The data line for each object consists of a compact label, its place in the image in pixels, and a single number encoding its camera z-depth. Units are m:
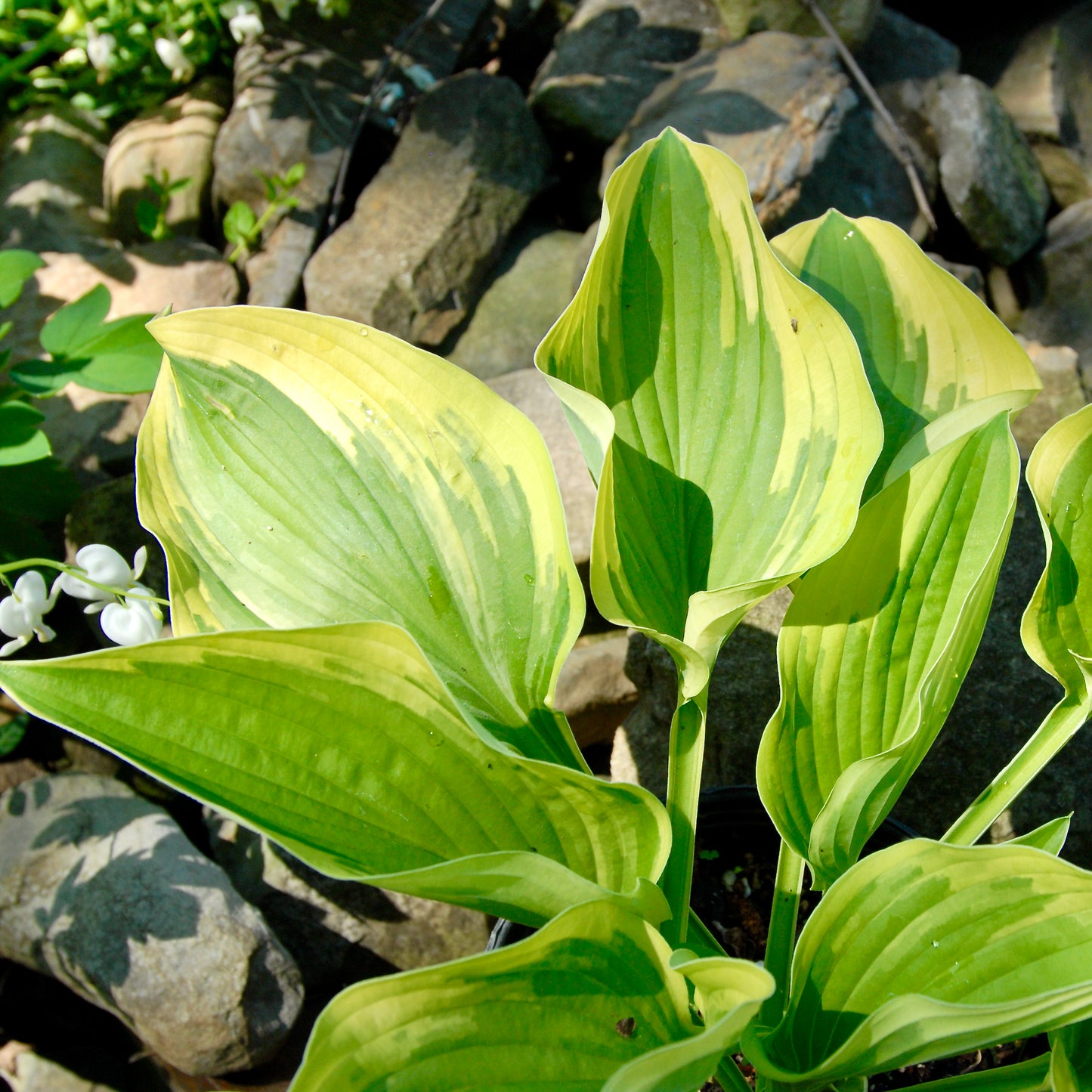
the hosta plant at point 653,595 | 0.86
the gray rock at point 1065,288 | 1.64
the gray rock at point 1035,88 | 1.76
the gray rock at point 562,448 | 1.19
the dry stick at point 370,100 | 1.49
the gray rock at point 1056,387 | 1.37
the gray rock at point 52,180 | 1.49
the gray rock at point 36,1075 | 1.12
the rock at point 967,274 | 1.51
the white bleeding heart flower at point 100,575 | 0.96
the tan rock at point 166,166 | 1.53
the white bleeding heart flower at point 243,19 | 1.41
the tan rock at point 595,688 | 1.16
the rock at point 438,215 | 1.40
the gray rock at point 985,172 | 1.57
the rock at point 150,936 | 1.07
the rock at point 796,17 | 1.61
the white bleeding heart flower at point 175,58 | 1.42
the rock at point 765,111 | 1.36
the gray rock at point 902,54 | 1.70
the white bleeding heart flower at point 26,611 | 0.95
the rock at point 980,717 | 1.04
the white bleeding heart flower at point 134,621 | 0.95
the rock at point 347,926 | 1.14
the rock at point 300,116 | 1.46
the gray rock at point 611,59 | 1.56
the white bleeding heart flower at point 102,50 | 1.40
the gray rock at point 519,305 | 1.44
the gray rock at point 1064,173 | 1.75
